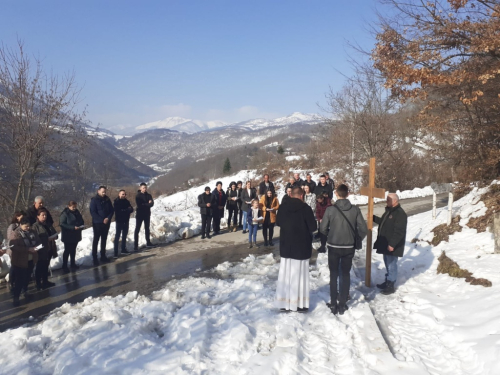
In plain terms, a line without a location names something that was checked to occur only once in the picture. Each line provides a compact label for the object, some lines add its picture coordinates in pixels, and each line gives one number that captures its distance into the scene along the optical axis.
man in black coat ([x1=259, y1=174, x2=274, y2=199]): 12.47
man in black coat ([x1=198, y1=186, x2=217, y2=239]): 11.72
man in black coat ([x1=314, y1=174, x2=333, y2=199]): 11.27
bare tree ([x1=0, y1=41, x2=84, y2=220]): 10.92
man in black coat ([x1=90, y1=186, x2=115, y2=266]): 9.45
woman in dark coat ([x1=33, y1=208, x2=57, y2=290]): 7.62
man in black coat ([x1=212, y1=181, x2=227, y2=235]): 12.27
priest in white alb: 5.64
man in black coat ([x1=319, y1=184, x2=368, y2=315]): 5.71
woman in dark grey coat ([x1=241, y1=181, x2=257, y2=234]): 11.70
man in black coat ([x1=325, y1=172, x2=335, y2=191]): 11.70
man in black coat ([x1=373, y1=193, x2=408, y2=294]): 6.60
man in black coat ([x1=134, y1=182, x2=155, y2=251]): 10.64
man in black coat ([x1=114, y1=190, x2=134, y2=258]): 9.99
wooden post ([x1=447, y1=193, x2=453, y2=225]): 9.35
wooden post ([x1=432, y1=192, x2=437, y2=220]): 10.90
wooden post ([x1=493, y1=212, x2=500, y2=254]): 6.94
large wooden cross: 6.85
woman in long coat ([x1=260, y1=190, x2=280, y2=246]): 10.38
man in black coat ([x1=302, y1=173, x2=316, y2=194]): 12.00
